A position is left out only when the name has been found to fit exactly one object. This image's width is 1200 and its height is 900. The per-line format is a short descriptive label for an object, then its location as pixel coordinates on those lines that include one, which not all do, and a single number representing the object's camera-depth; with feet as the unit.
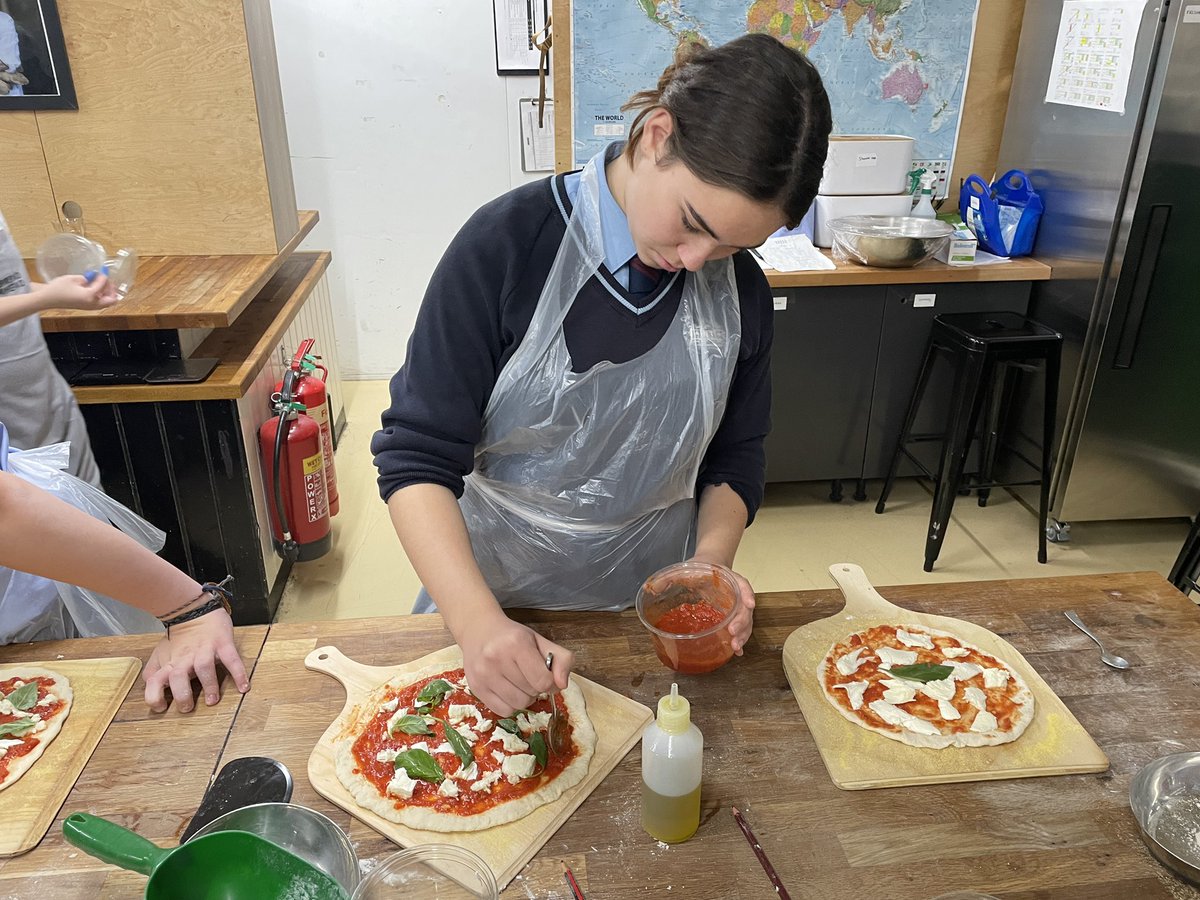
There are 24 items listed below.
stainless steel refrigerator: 8.63
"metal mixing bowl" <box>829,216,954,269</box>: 9.85
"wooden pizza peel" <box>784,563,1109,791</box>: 3.50
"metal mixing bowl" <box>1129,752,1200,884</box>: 3.08
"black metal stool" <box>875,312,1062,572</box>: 9.30
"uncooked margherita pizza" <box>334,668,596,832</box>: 3.34
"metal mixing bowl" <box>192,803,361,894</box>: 2.87
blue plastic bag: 10.53
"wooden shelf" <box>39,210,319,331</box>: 7.51
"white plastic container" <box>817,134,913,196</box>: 10.46
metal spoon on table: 4.06
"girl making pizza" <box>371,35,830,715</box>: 3.34
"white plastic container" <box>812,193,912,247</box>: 10.59
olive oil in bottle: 3.01
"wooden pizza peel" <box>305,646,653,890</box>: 3.18
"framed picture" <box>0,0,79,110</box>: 8.22
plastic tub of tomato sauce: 3.77
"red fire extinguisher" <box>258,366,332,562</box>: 8.67
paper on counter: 10.03
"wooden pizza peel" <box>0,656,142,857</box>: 3.20
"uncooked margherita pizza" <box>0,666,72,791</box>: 3.52
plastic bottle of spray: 11.12
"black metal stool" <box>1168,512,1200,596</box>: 7.29
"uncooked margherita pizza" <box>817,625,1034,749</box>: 3.73
